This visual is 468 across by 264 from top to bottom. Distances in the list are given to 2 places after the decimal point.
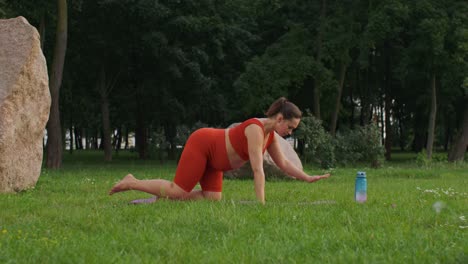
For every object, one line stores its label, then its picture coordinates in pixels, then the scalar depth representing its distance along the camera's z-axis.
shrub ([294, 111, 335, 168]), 21.77
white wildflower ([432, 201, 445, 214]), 7.08
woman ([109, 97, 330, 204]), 7.90
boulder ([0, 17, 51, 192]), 10.11
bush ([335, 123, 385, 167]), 22.08
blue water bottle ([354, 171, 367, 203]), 8.52
